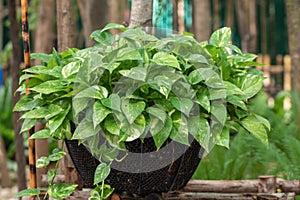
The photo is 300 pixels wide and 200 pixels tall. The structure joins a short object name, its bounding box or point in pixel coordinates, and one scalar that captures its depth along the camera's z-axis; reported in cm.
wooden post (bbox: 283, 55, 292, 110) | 1132
